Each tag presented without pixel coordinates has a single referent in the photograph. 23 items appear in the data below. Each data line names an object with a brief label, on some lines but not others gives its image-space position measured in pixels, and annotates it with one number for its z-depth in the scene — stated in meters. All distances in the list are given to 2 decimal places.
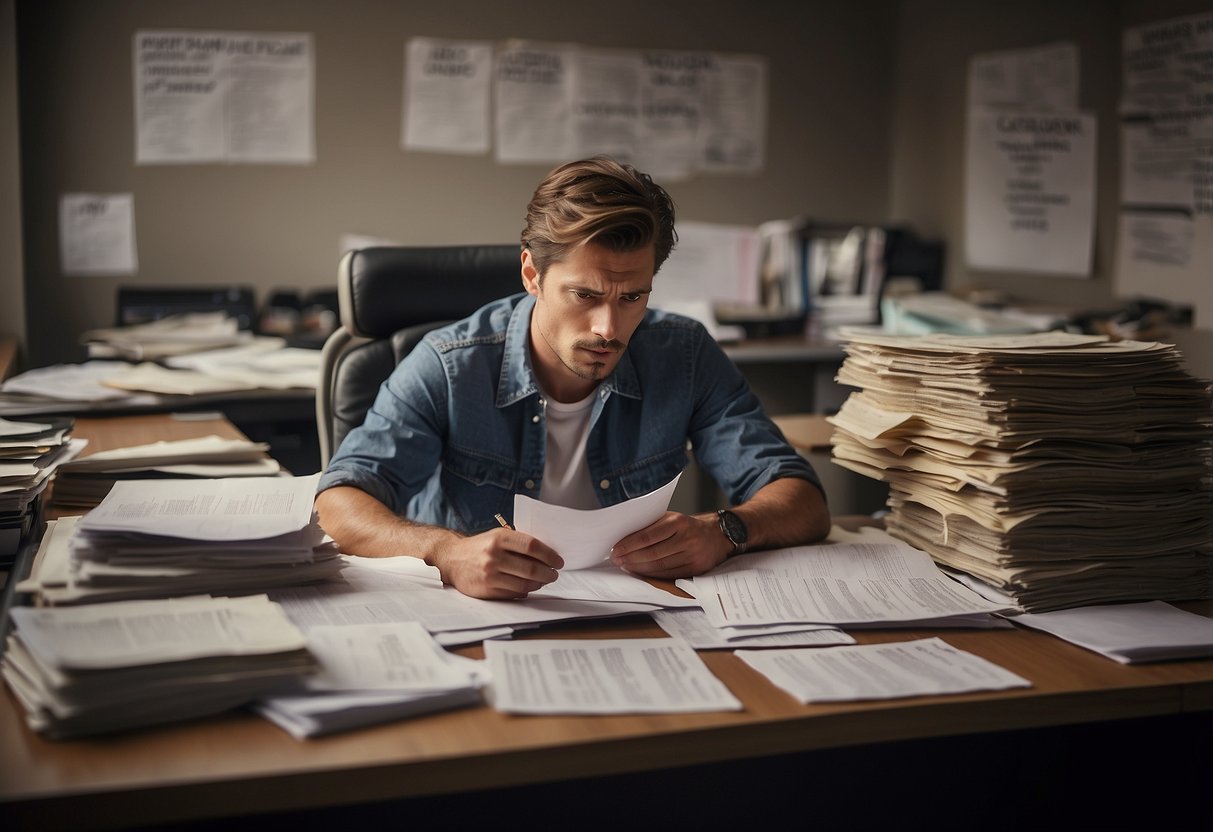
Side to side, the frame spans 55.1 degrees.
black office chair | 1.87
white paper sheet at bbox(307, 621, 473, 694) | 0.98
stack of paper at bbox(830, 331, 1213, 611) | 1.28
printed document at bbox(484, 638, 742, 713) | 0.99
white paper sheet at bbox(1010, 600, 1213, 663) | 1.14
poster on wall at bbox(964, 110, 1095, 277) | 3.12
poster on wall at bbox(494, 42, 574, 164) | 3.41
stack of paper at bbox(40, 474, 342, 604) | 1.12
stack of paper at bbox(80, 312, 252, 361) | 2.79
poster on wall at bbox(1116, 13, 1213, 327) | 2.67
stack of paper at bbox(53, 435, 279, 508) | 1.68
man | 1.52
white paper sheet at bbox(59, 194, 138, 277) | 3.09
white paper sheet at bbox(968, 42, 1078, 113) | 3.14
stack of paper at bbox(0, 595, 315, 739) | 0.90
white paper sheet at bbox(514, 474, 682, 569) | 1.25
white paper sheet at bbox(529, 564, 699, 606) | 1.25
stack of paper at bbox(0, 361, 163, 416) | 2.23
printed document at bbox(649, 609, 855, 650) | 1.15
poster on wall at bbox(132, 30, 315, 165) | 3.11
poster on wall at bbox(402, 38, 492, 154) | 3.32
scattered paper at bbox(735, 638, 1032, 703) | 1.03
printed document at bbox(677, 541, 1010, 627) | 1.22
